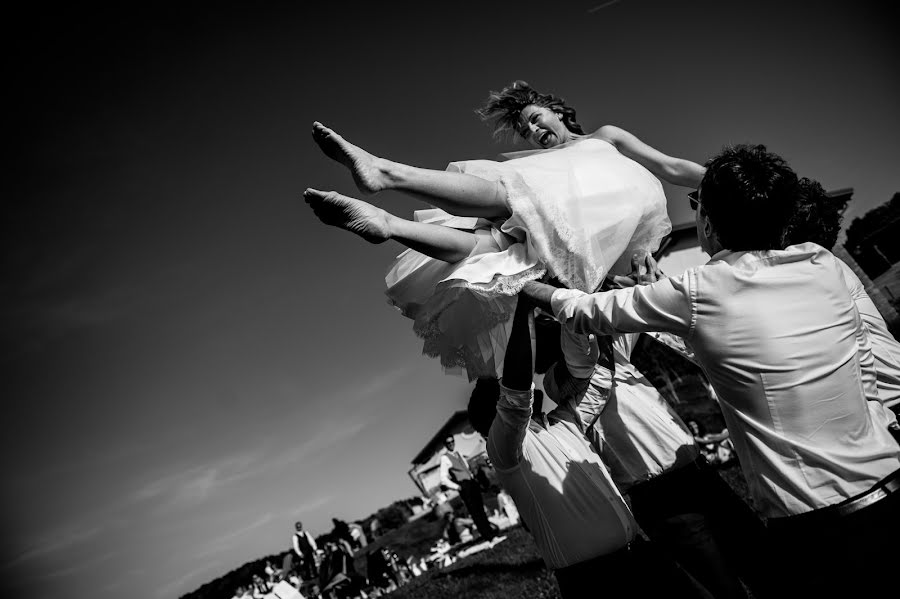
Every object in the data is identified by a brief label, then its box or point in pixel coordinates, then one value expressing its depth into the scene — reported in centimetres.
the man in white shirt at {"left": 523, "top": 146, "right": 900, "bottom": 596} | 156
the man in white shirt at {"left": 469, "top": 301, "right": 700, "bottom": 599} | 236
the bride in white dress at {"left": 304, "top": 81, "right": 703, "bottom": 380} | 218
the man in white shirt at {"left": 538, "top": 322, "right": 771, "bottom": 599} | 248
